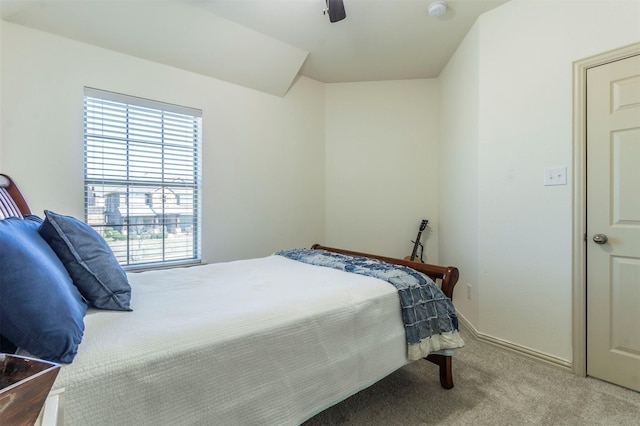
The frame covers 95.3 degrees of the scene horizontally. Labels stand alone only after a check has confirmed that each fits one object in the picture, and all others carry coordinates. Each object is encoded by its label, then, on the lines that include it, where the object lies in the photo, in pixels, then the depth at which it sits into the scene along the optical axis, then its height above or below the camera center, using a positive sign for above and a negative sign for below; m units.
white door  1.73 -0.05
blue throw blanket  1.50 -0.53
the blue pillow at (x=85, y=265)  1.13 -0.21
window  2.32 +0.30
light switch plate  1.96 +0.26
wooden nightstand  0.43 -0.28
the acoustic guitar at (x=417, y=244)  3.37 -0.36
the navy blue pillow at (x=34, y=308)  0.76 -0.26
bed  0.81 -0.47
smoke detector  2.22 +1.59
